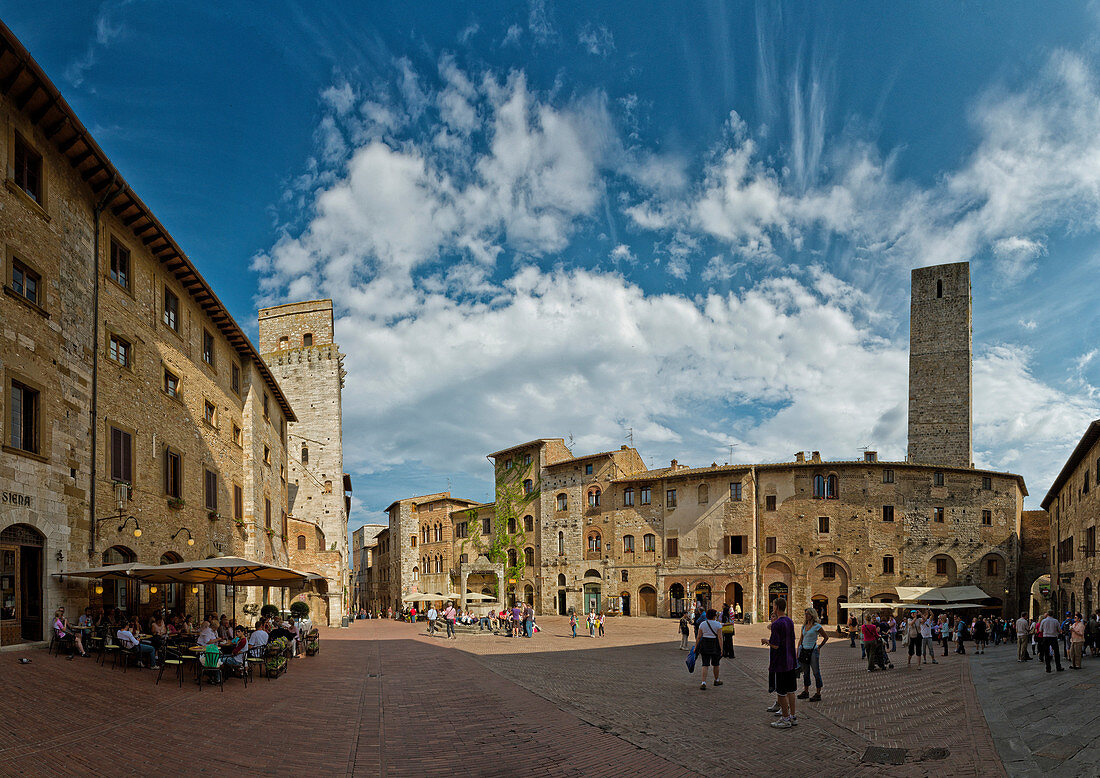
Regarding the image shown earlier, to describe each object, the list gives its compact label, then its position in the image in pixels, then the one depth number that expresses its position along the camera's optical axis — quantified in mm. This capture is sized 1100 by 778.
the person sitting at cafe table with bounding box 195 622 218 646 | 14742
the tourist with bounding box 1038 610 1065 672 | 18000
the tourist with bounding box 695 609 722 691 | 14672
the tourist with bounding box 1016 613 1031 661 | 21672
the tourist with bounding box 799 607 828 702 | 12977
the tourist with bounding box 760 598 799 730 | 10602
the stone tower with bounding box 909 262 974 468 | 55031
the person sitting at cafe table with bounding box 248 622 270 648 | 15868
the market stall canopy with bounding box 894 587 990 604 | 34594
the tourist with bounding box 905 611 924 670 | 21094
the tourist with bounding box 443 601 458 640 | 33438
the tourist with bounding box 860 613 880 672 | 19156
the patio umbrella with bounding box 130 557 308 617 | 15633
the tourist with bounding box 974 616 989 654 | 27244
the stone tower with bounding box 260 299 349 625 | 50250
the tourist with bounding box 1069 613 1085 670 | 18062
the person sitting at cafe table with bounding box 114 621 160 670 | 13945
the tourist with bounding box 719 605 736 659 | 19953
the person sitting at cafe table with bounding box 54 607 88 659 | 14227
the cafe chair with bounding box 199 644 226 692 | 13539
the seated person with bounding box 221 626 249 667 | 14438
